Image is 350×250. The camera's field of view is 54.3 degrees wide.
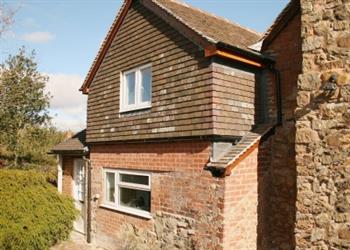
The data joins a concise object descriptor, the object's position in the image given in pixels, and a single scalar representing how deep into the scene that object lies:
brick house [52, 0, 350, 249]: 6.50
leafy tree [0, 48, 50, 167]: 20.86
